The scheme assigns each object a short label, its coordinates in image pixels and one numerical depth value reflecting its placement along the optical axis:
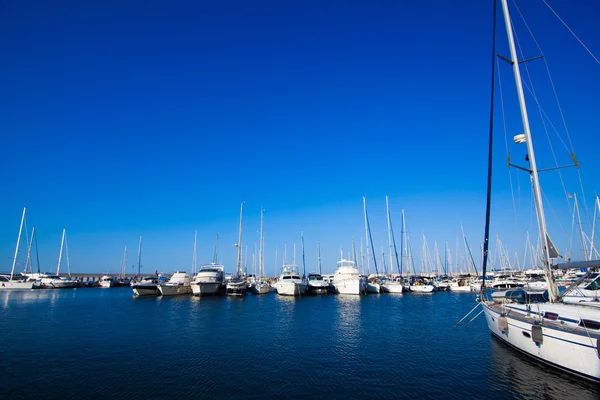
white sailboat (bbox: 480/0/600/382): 14.59
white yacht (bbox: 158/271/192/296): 64.12
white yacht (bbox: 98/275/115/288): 117.69
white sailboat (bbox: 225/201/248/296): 62.41
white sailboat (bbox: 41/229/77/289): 97.81
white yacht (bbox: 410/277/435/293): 76.62
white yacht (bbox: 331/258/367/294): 64.44
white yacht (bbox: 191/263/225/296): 60.88
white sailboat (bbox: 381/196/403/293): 73.19
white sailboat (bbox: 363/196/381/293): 72.00
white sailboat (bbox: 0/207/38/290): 89.44
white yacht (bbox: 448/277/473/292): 83.45
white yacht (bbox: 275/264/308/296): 62.69
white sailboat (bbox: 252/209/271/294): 72.81
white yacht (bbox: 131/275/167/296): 63.11
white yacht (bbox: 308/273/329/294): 68.25
